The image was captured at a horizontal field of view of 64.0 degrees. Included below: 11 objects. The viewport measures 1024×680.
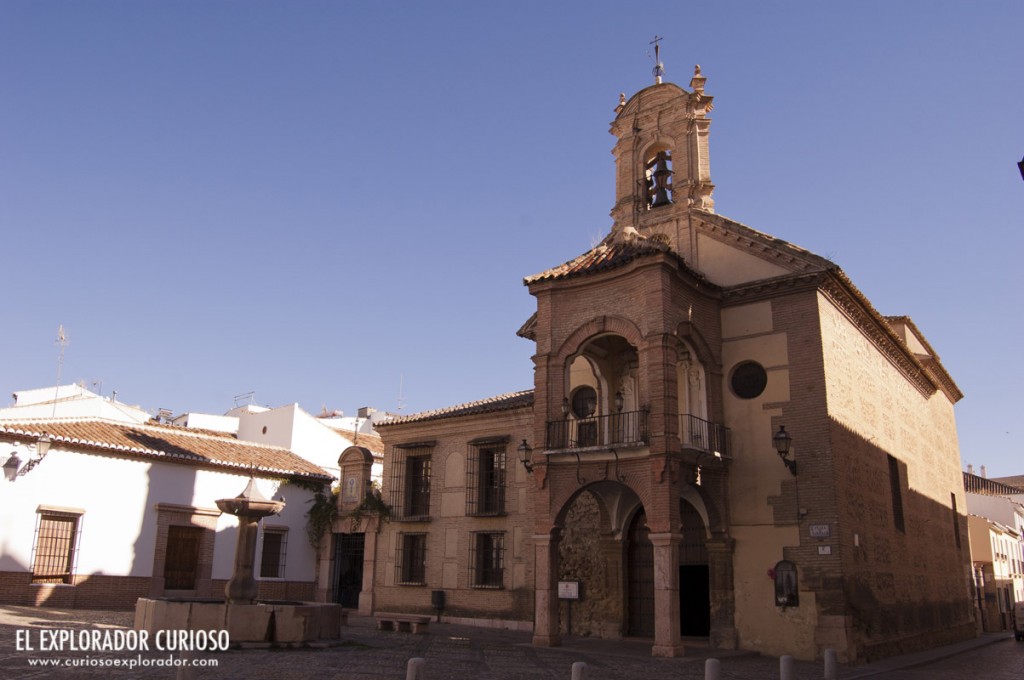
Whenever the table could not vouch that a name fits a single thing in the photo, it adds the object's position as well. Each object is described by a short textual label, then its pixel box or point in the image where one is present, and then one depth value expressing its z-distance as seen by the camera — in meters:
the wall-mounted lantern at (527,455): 18.40
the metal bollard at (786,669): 10.19
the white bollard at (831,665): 11.64
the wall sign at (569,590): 18.50
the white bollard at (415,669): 8.22
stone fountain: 12.56
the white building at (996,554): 31.08
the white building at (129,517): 19.17
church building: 15.88
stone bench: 17.70
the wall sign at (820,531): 15.71
